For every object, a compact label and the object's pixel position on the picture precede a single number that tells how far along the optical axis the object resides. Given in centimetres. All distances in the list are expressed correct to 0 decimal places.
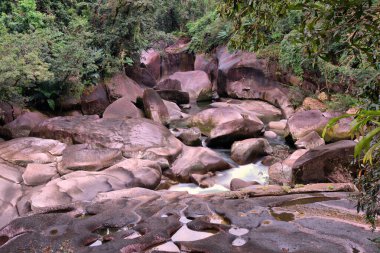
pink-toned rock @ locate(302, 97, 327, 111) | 1373
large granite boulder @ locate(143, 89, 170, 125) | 1278
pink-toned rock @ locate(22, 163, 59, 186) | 776
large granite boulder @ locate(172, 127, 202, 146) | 1107
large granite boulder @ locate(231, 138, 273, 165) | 1003
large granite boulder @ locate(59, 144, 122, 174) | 842
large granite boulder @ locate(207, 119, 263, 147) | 1134
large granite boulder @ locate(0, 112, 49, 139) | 1020
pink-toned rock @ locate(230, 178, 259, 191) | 807
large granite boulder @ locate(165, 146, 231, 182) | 902
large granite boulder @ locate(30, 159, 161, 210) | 703
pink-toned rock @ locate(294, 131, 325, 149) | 1090
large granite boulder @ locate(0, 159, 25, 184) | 761
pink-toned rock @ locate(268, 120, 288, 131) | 1338
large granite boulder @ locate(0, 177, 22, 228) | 655
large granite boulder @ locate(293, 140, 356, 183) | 760
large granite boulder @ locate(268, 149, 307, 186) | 833
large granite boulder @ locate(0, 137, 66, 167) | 855
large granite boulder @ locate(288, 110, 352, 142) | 1087
